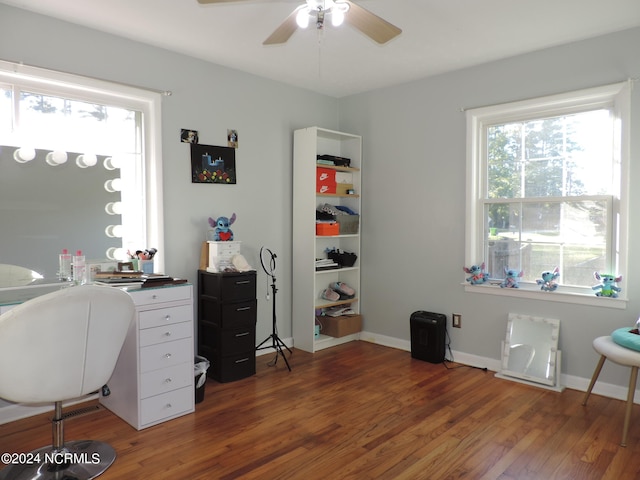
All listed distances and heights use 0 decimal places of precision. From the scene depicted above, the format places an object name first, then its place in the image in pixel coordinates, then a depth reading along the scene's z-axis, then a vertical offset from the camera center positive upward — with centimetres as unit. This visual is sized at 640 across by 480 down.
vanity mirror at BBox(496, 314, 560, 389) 350 -97
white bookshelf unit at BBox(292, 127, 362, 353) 435 -9
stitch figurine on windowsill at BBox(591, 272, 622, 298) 326 -43
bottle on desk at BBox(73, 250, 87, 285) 286 -26
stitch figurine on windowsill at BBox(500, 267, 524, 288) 378 -43
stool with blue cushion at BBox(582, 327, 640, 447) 260 -75
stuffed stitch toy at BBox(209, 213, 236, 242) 373 -2
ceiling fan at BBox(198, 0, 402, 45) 222 +104
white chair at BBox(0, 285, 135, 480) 192 -55
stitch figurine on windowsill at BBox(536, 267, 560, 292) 356 -42
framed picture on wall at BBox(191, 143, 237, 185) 377 +53
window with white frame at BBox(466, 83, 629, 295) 337 +31
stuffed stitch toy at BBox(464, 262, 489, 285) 397 -41
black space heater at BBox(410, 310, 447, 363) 403 -96
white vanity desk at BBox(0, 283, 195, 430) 275 -83
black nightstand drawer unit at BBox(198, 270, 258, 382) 352 -74
